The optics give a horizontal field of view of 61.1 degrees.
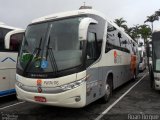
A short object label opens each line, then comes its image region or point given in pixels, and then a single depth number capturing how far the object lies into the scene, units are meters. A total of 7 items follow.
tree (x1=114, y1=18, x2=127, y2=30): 29.63
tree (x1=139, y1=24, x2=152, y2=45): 32.09
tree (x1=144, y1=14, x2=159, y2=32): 30.11
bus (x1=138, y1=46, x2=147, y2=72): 14.80
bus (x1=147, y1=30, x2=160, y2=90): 5.78
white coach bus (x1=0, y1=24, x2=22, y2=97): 5.33
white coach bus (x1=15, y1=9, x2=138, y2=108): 3.68
